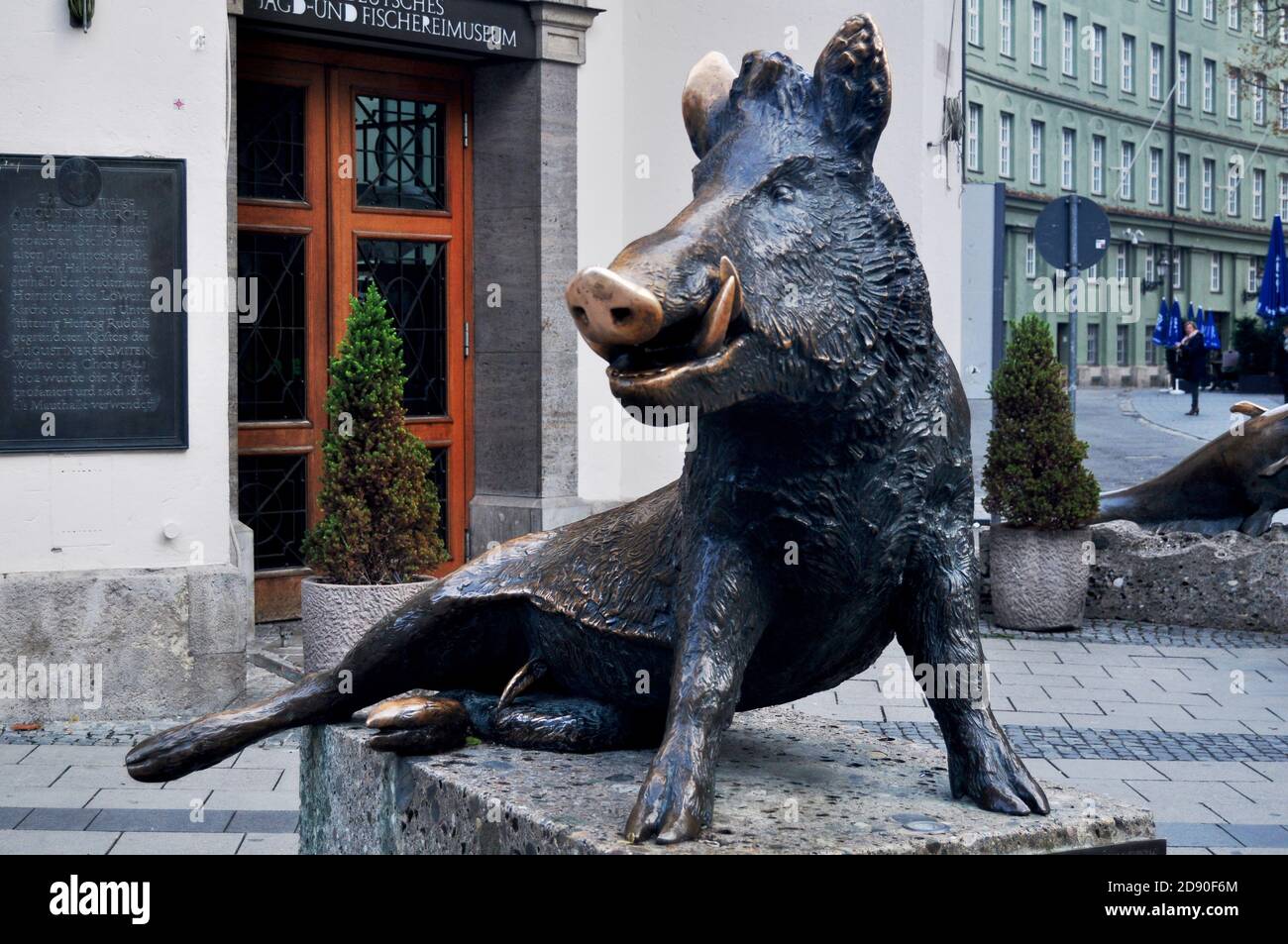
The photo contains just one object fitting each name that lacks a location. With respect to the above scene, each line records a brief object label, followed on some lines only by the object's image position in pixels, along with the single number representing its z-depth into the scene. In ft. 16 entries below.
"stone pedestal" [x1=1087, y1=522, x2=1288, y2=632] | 31.63
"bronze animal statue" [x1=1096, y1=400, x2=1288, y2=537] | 31.91
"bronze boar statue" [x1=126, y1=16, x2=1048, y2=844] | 7.46
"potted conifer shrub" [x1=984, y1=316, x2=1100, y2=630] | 31.30
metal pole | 39.29
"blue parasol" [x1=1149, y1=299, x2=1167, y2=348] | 122.52
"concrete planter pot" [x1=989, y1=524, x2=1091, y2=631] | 31.32
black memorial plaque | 23.98
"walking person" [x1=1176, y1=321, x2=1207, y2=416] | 92.63
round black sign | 40.50
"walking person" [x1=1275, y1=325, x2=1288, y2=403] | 110.34
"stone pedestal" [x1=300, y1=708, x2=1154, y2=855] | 8.66
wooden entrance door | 30.35
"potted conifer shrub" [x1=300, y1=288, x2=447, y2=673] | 23.77
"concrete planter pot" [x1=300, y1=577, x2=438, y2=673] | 23.50
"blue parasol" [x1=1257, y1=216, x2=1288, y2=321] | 84.17
